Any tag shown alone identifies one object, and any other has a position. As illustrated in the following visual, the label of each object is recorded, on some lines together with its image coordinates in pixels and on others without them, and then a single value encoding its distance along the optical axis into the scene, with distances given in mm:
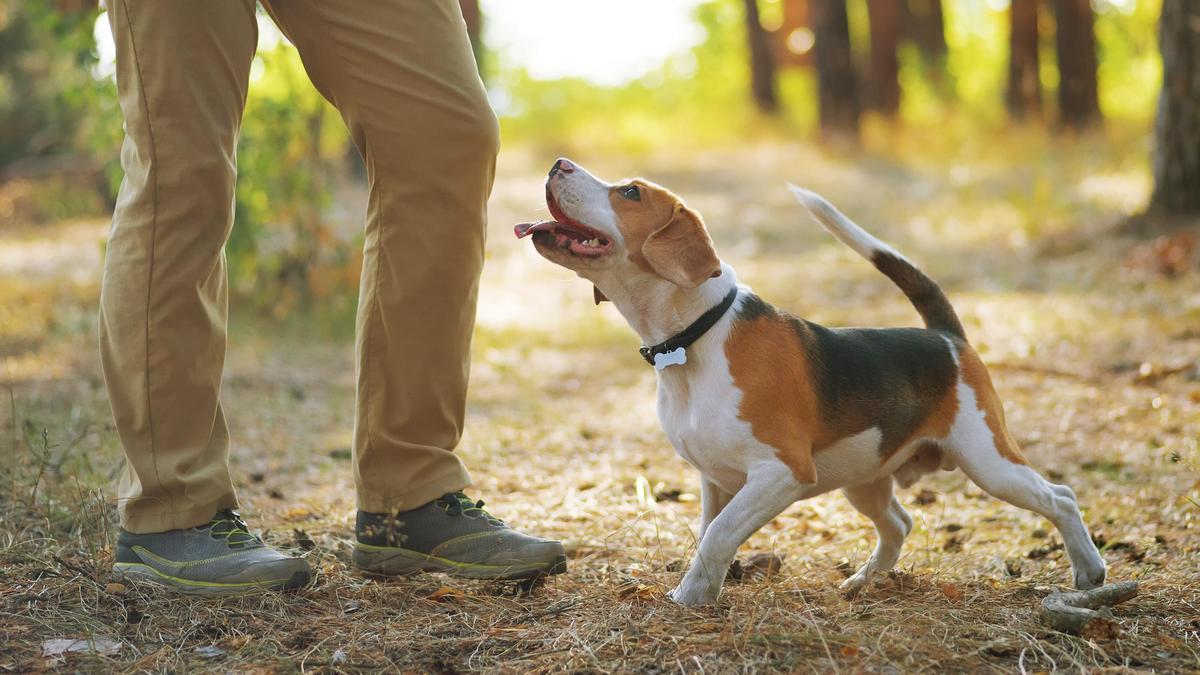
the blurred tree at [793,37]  26328
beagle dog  3225
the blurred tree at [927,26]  22000
